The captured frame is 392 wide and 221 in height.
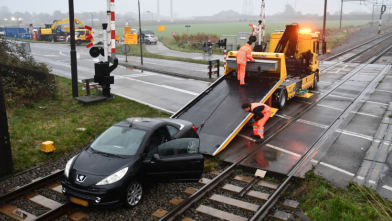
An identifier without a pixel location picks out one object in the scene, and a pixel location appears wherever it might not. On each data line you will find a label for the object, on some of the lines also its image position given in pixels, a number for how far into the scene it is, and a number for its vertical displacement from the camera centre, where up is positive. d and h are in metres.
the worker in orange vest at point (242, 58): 12.59 -0.45
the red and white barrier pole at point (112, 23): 12.92 +0.83
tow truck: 10.09 -1.53
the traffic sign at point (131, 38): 29.16 +0.61
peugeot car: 6.09 -2.23
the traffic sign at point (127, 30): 31.30 +1.38
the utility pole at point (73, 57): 13.26 -0.47
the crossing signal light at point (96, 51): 12.99 -0.22
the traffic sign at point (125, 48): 24.05 -0.19
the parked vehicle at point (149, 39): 48.58 +0.89
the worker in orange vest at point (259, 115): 9.87 -2.00
